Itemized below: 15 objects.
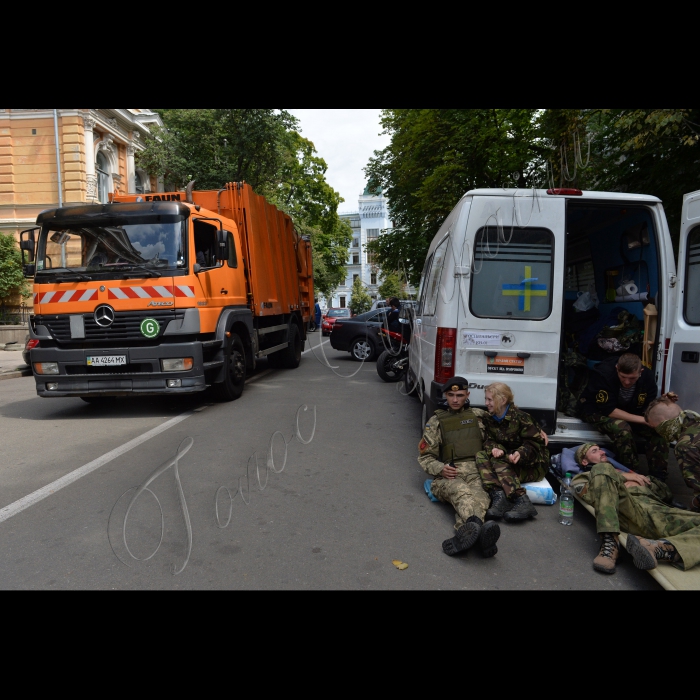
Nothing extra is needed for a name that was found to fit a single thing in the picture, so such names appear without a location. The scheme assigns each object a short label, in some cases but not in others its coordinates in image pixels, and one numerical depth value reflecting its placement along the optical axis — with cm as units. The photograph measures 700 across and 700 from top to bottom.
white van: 450
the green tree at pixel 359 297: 5684
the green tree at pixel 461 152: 1164
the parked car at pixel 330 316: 2795
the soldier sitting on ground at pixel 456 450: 387
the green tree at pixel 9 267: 2047
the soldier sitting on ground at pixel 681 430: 352
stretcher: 279
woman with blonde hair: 399
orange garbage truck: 691
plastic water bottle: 379
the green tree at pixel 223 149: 2100
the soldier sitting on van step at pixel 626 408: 439
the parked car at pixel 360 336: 1423
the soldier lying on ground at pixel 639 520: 302
